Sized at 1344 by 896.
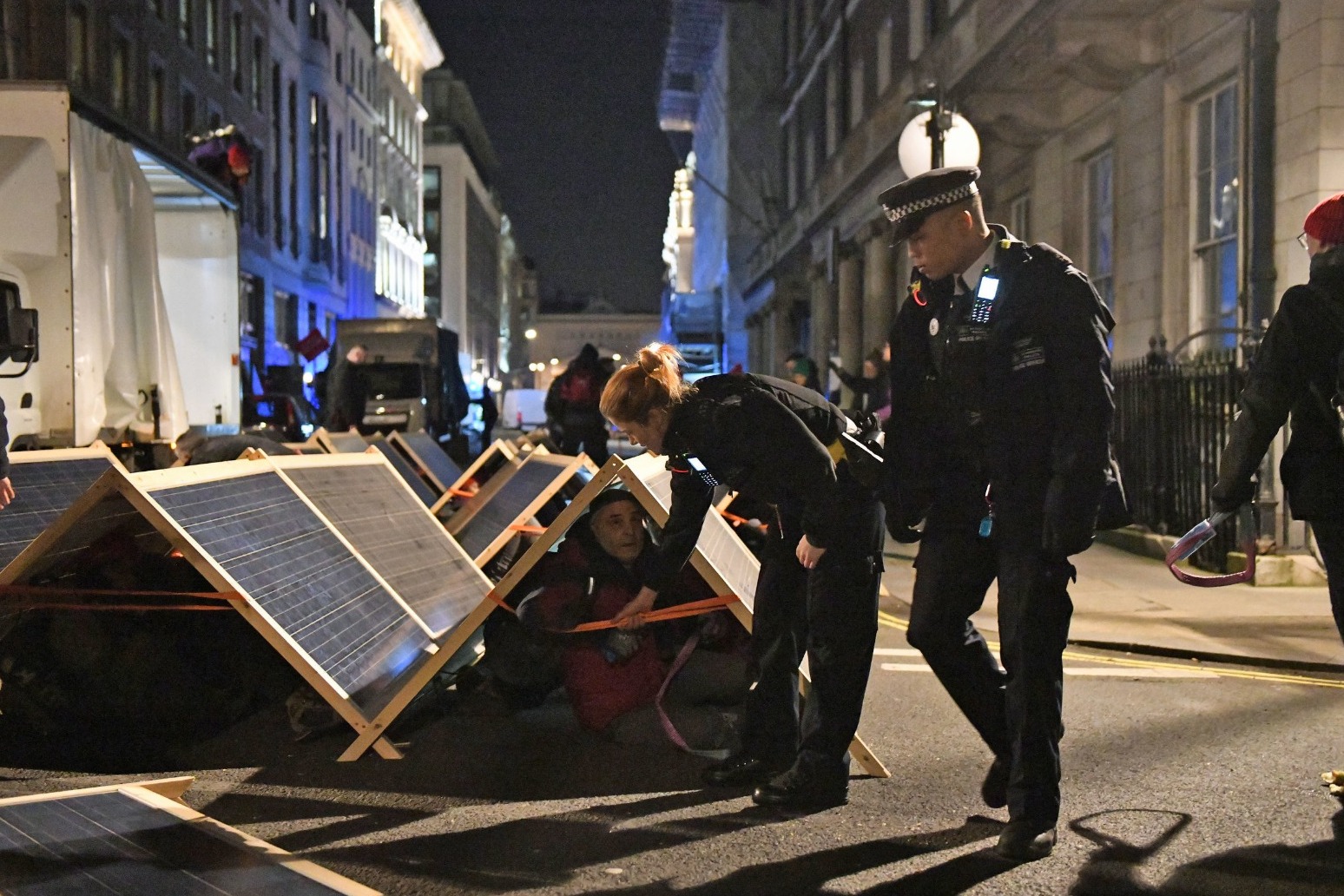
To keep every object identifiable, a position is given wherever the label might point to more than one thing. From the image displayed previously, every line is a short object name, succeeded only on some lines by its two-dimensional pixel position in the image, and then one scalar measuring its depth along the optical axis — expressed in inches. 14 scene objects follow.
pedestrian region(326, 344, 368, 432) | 682.8
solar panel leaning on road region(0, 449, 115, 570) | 230.8
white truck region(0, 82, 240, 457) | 381.4
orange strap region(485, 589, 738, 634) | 201.9
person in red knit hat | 162.1
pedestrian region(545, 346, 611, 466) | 550.6
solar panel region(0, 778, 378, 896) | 133.0
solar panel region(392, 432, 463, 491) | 445.4
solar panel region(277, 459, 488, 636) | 250.4
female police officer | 171.3
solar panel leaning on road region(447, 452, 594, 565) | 298.4
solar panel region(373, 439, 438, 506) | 413.7
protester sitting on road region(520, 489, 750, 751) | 209.0
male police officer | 151.0
